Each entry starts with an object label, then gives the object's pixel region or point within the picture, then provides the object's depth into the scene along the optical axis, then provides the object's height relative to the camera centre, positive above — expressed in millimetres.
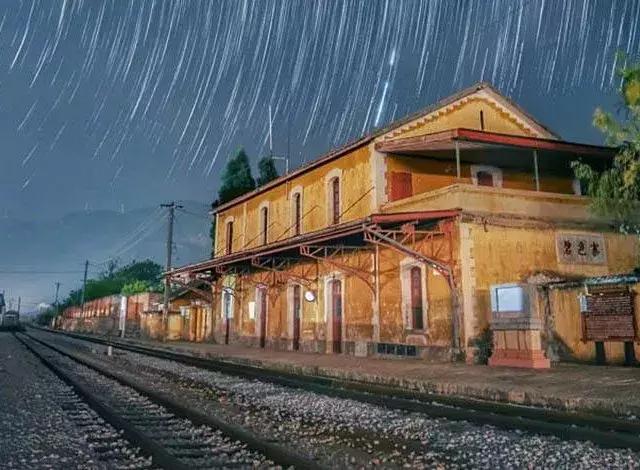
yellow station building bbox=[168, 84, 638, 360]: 15211 +2593
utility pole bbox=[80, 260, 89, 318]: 73412 +4986
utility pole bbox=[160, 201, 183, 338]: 33772 +4800
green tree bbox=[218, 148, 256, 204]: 41219 +11411
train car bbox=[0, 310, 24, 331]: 60375 -250
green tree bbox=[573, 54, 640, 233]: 11656 +3745
